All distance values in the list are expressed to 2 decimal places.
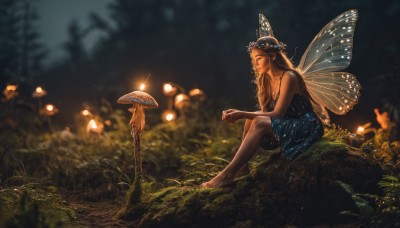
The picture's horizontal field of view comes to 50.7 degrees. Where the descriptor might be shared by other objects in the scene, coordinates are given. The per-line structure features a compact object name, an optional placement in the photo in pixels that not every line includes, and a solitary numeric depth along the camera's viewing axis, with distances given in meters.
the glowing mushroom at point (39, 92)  8.66
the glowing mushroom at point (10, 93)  8.88
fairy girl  4.75
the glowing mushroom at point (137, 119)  5.02
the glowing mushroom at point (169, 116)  8.69
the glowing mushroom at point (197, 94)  9.19
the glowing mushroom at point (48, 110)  9.15
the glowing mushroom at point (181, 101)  8.85
